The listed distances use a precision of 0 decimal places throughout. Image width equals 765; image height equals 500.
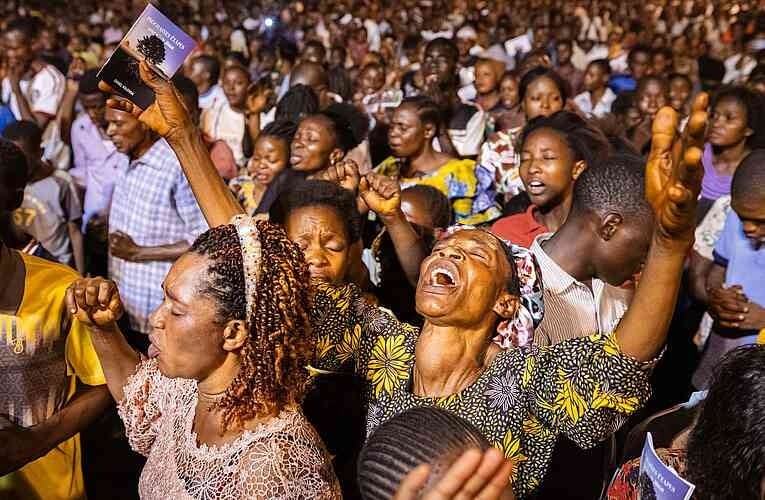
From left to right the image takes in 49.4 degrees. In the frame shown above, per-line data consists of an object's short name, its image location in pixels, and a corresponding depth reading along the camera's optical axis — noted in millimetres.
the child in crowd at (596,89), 7768
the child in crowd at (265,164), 4652
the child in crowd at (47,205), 4414
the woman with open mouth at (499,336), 1634
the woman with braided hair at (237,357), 1708
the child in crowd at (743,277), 3154
